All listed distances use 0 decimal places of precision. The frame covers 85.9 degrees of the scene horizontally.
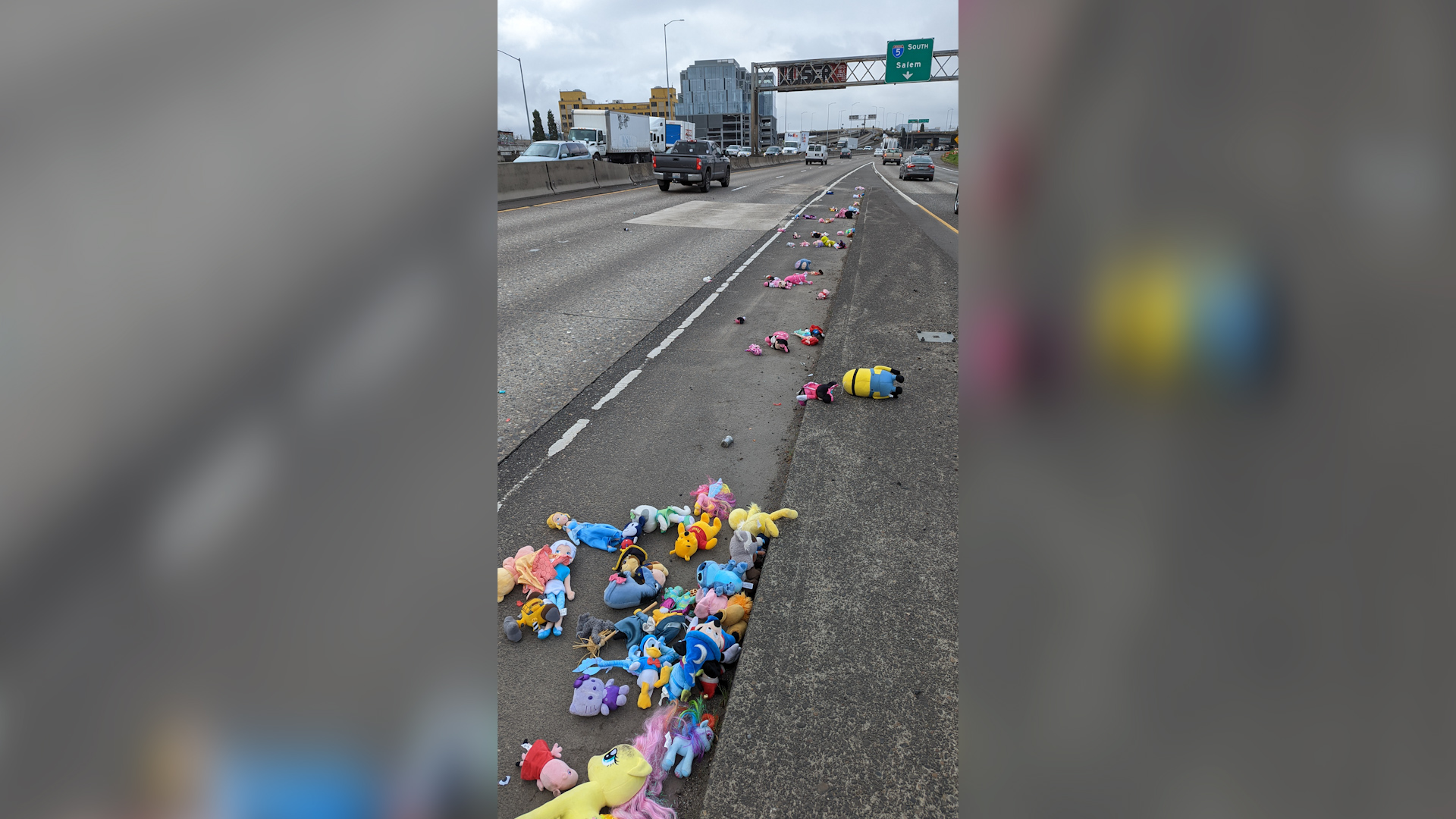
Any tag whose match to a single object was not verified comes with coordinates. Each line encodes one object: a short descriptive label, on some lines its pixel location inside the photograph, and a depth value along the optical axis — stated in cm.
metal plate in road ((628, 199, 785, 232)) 1811
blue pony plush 226
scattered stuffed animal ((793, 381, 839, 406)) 529
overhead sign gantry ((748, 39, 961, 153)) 4731
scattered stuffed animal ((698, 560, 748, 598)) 313
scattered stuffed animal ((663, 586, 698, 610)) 312
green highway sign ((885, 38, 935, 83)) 4703
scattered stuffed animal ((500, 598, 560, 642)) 297
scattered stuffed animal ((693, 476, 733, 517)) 391
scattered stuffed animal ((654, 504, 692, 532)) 376
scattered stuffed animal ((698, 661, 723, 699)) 260
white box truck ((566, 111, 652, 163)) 4400
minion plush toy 523
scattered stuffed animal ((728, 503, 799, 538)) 348
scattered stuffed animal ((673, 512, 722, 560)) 355
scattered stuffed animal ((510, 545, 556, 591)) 324
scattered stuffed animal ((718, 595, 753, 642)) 291
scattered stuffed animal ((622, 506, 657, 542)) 366
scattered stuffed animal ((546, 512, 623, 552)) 361
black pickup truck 2814
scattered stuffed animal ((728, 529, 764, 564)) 335
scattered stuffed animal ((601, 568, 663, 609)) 313
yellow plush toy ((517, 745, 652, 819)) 195
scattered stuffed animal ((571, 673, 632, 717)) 253
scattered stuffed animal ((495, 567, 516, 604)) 324
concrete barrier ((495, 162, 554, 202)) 2219
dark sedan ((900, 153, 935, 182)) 3941
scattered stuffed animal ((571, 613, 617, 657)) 289
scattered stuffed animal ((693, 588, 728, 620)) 301
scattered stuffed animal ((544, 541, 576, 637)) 315
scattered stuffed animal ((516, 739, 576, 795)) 219
